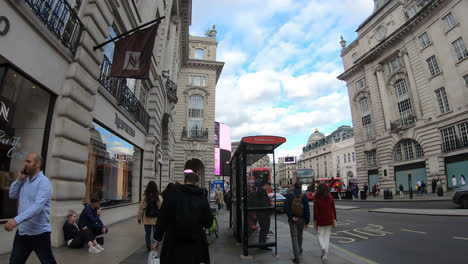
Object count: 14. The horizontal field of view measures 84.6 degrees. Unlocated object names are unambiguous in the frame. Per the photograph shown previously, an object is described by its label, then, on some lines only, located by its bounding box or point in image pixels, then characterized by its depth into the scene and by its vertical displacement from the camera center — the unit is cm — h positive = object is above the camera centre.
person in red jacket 573 -76
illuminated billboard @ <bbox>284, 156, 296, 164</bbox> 4967 +441
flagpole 752 +410
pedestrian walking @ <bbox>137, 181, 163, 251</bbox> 634 -52
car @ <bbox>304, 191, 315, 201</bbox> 2937 -147
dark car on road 1342 -96
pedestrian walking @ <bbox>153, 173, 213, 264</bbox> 302 -47
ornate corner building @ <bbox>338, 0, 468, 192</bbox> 2650 +1099
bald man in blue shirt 317 -27
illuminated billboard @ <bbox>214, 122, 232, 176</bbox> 4288 +802
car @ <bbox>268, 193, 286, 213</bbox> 1734 -128
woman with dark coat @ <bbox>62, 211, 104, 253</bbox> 593 -113
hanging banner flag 795 +403
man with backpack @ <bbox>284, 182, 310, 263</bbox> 597 -73
